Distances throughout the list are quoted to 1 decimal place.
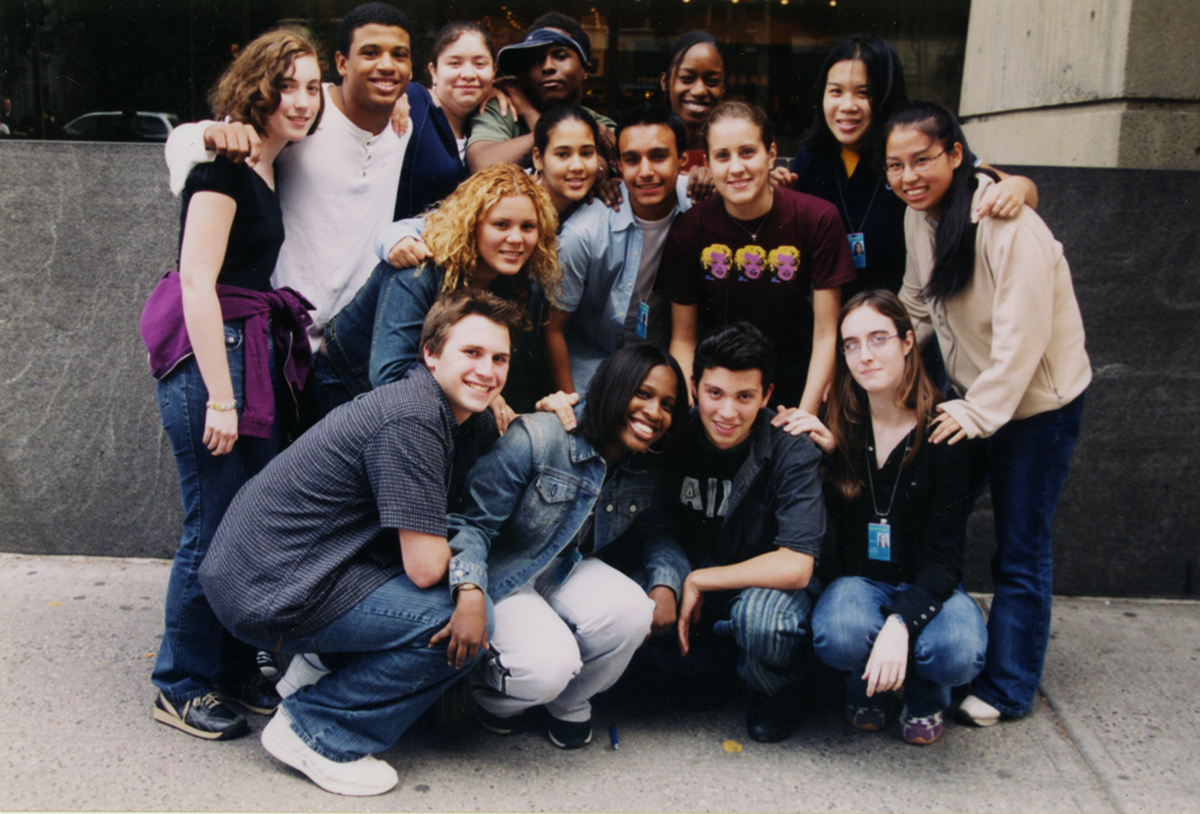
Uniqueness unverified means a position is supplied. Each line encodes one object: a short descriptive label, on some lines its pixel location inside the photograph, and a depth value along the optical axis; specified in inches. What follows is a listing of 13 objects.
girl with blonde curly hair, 114.8
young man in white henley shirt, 123.1
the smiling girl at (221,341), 106.3
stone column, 156.8
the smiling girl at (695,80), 146.6
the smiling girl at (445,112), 134.1
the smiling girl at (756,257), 124.6
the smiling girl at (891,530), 111.4
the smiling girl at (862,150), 130.2
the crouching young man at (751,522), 115.0
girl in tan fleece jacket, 114.0
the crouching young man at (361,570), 100.5
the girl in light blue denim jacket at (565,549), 110.0
